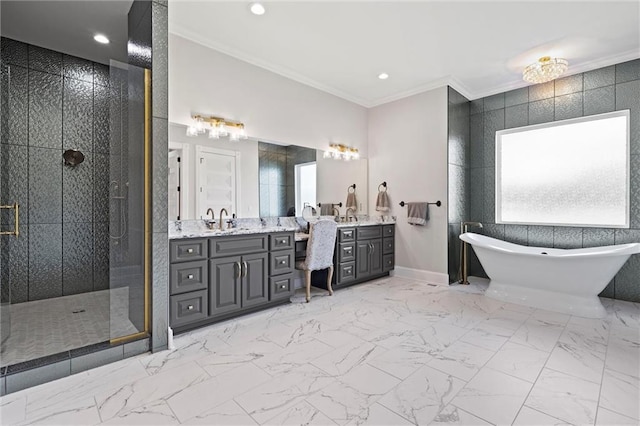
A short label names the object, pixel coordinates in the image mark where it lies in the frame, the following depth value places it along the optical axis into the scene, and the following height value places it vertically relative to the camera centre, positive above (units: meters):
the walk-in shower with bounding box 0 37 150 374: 2.30 +0.10
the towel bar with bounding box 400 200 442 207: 4.23 +0.12
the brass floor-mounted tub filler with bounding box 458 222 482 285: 4.29 -0.68
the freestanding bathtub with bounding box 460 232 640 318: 3.00 -0.67
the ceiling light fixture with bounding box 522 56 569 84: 3.32 +1.53
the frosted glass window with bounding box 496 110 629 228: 3.58 +0.49
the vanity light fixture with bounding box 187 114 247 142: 3.12 +0.89
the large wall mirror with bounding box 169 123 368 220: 3.06 +0.41
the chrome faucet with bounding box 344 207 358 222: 4.80 -0.03
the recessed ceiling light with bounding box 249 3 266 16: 2.61 +1.73
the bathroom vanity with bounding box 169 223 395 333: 2.53 -0.54
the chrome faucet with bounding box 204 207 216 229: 3.16 -0.08
